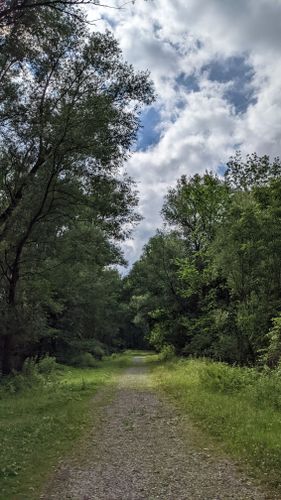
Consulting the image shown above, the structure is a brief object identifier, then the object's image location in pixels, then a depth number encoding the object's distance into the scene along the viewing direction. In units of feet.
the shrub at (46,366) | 93.50
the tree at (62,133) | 49.34
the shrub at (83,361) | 142.72
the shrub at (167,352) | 142.00
